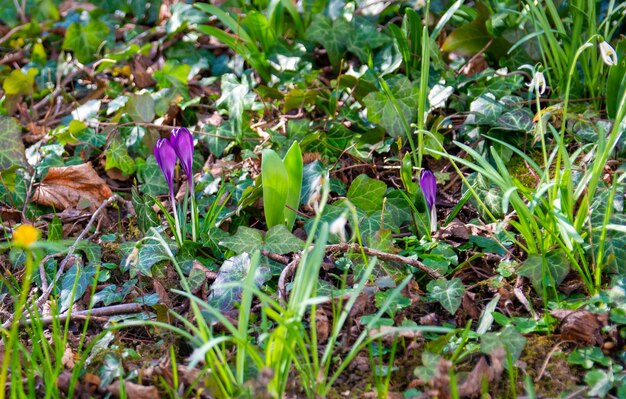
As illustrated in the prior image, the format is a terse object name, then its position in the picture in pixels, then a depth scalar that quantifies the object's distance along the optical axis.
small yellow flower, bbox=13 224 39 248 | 1.31
